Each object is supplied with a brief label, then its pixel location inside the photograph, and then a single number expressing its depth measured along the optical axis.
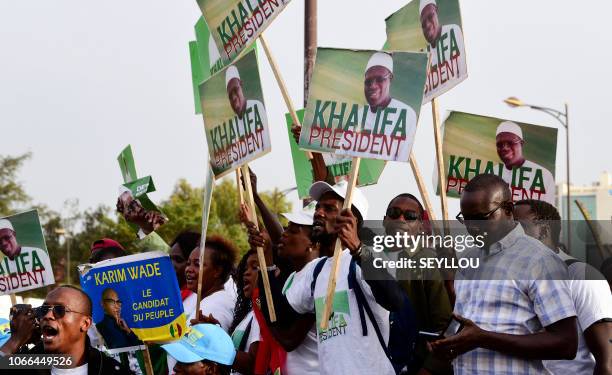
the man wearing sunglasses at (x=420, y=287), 5.93
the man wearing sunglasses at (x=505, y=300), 4.90
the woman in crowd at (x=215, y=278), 7.28
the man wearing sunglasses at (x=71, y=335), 5.49
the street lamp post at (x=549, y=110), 27.33
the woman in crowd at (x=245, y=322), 6.46
